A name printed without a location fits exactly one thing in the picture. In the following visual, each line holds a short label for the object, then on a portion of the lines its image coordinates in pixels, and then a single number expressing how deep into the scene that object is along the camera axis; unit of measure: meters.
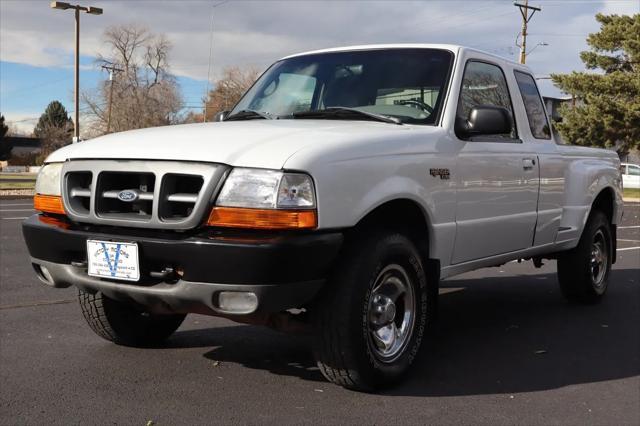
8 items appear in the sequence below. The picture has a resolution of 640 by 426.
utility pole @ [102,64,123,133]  60.77
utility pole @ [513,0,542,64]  37.28
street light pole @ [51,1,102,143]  30.50
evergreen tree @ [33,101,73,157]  81.62
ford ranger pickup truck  3.28
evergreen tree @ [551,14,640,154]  31.38
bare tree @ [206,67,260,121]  73.71
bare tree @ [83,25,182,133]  66.75
